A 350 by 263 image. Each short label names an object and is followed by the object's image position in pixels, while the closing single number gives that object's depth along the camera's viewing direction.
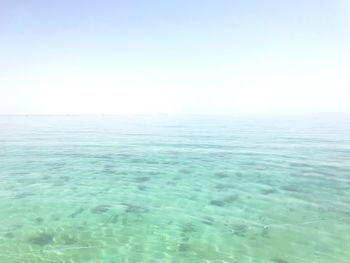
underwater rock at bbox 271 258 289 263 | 8.05
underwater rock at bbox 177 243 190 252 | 8.75
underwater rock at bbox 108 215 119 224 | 10.91
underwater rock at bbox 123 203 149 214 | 11.97
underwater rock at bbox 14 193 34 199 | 13.70
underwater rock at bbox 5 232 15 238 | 9.59
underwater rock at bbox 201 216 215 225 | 10.74
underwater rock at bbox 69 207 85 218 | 11.44
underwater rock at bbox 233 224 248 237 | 9.83
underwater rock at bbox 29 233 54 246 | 9.10
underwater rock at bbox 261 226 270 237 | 9.68
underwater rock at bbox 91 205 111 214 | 11.96
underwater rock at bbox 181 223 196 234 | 10.05
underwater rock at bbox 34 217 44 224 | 10.77
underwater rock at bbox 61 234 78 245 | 9.11
